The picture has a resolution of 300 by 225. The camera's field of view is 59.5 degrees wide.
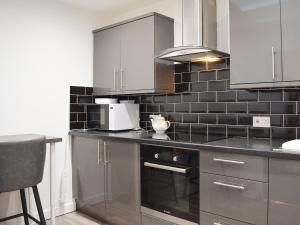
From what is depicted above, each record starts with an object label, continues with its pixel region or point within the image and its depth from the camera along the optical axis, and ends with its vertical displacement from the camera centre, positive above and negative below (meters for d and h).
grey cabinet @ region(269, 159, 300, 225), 1.45 -0.46
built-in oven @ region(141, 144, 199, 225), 1.92 -0.57
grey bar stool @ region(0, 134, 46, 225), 1.81 -0.36
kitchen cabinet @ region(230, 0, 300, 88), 1.76 +0.48
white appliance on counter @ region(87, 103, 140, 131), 2.77 -0.05
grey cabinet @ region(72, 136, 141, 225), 2.30 -0.66
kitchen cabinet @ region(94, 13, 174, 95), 2.58 +0.59
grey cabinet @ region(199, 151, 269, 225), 1.58 -0.50
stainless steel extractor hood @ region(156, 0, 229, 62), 2.20 +0.68
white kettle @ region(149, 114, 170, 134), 2.55 -0.13
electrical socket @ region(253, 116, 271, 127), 2.14 -0.09
